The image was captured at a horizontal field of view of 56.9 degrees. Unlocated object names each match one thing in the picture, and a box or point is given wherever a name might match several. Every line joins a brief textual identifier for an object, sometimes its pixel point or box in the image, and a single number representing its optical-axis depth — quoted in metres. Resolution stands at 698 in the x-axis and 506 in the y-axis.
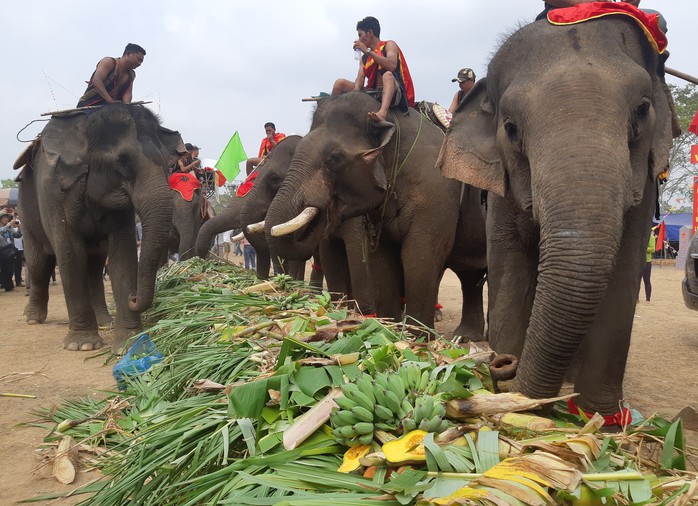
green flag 17.80
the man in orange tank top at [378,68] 6.28
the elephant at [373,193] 5.72
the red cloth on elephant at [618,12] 3.56
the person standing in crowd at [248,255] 23.00
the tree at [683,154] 31.75
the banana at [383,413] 2.20
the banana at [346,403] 2.24
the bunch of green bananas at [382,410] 2.17
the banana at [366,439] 2.17
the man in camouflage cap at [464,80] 8.09
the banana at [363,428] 2.15
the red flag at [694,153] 15.95
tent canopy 29.73
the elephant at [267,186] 8.12
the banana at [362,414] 2.19
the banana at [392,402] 2.23
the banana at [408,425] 2.16
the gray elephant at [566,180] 2.87
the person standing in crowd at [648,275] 11.93
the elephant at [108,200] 6.73
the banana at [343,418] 2.20
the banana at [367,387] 2.27
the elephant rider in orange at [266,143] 11.91
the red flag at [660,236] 24.04
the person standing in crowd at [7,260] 16.04
